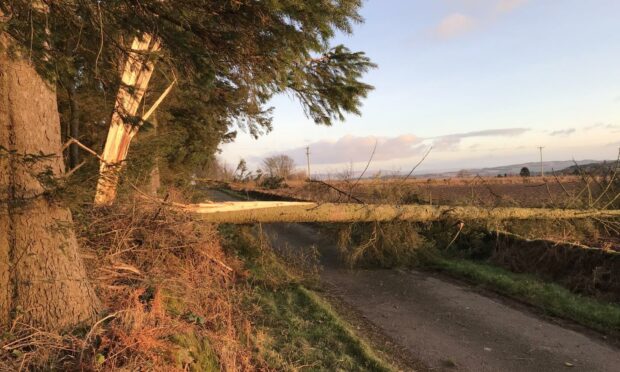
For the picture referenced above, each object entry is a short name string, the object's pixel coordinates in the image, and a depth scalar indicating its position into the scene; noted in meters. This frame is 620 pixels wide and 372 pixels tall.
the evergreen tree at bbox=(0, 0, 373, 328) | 3.32
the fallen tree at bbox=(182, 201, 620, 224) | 7.17
